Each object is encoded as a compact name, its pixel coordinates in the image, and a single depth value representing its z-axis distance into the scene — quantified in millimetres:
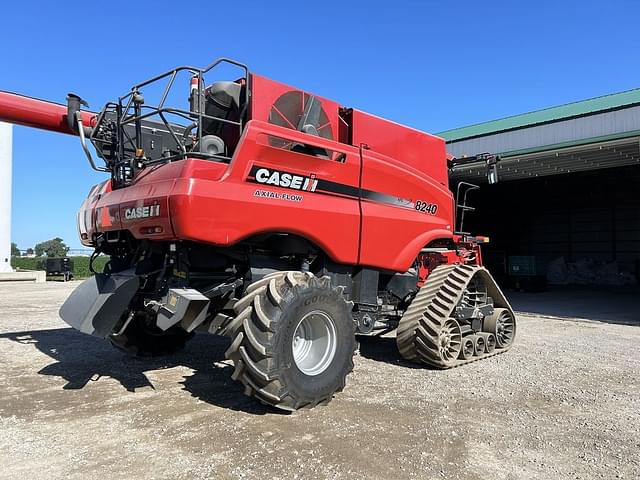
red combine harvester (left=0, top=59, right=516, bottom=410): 4605
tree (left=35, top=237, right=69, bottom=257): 83500
